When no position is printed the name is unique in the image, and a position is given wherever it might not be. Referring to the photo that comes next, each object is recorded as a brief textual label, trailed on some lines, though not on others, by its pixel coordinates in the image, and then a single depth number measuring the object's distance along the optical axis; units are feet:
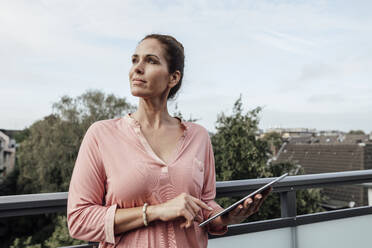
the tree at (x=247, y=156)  51.78
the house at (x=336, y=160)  68.45
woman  3.50
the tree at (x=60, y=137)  78.02
